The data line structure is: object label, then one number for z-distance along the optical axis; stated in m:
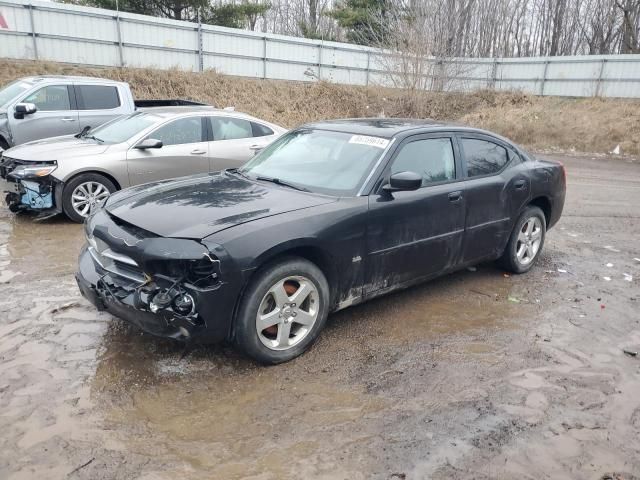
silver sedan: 6.86
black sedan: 3.35
